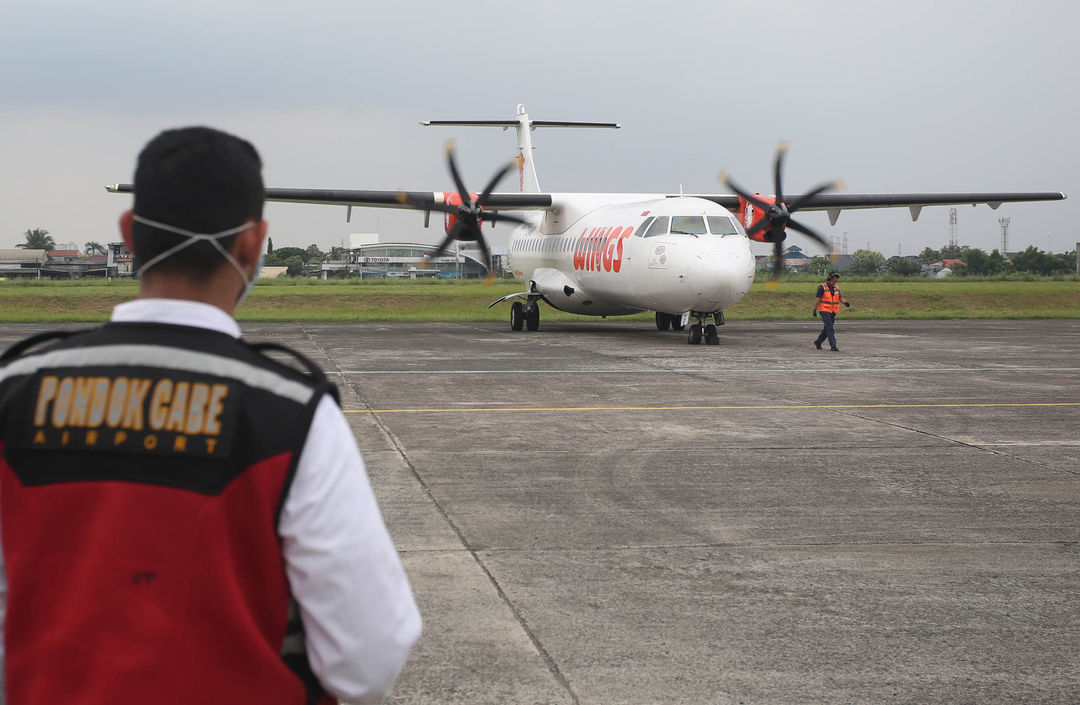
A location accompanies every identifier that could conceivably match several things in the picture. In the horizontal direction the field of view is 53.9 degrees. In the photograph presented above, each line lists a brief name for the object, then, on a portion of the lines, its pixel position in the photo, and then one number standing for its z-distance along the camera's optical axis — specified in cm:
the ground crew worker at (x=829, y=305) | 2116
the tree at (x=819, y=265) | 9142
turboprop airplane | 2102
